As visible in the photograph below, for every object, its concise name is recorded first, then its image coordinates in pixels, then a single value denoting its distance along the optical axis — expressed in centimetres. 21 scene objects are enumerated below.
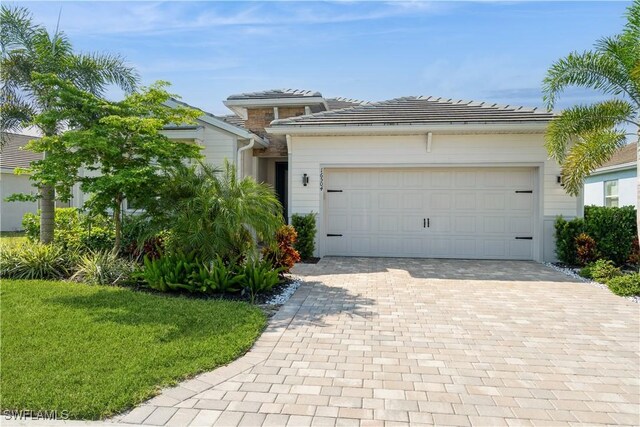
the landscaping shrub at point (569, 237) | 1031
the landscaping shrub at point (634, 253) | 980
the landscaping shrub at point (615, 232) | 990
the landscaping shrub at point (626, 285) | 745
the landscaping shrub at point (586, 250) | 993
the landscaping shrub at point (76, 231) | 950
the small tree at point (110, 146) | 688
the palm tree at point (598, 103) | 794
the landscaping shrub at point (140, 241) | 743
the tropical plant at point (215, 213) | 705
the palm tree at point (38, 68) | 880
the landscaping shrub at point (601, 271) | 855
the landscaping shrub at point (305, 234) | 1126
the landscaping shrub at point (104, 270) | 774
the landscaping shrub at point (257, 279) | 705
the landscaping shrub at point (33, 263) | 808
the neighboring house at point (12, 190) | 1806
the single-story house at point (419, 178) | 1098
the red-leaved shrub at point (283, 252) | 800
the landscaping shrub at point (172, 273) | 705
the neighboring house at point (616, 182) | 1628
